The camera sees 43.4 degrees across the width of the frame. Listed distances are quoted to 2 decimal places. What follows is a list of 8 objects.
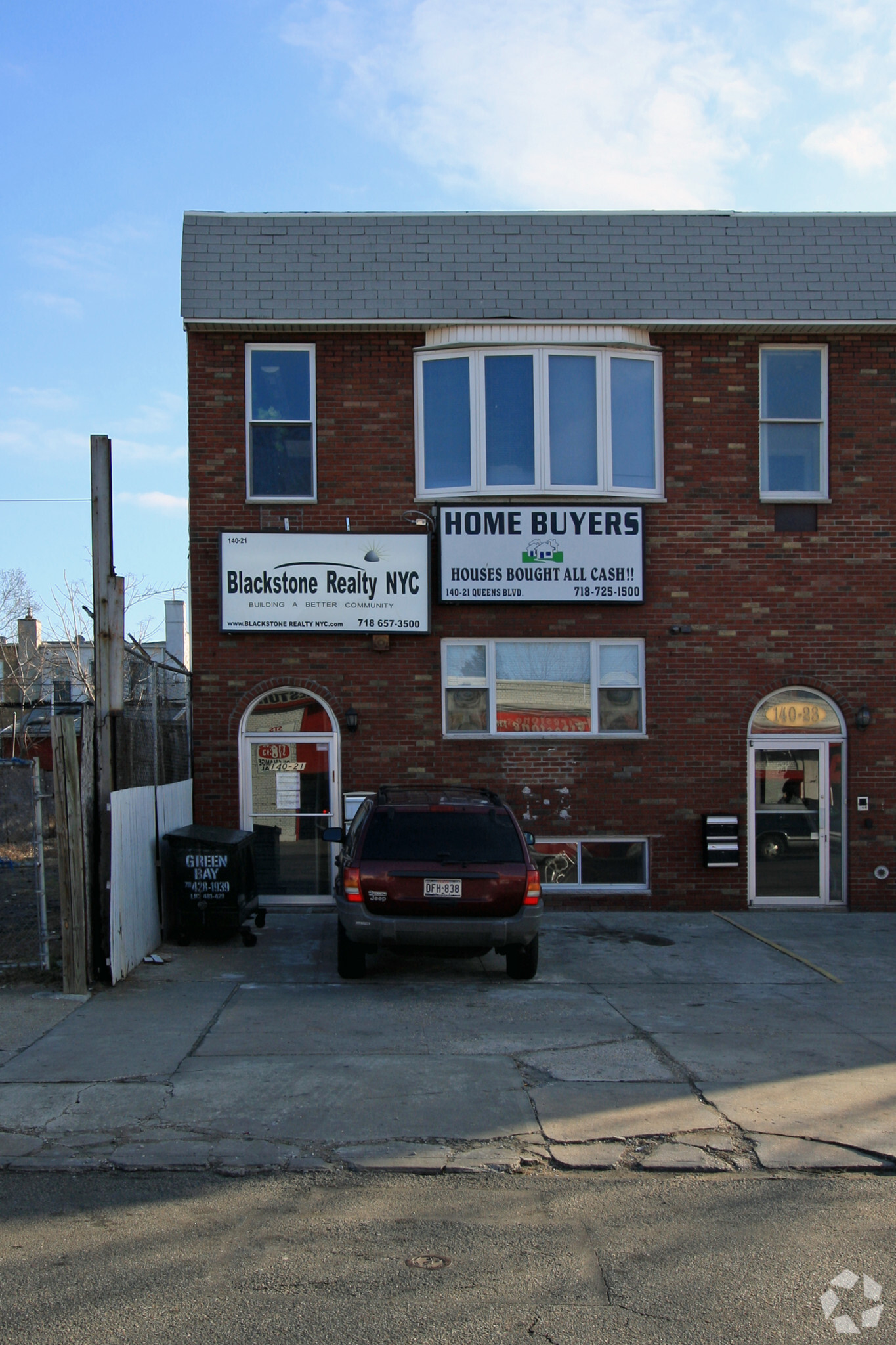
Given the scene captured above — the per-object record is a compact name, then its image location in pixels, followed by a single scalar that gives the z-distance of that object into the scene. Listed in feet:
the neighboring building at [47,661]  98.22
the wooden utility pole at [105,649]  30.94
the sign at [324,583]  43.75
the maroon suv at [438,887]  30.32
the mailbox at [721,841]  44.16
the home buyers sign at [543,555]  44.32
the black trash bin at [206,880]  36.47
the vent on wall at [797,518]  45.73
